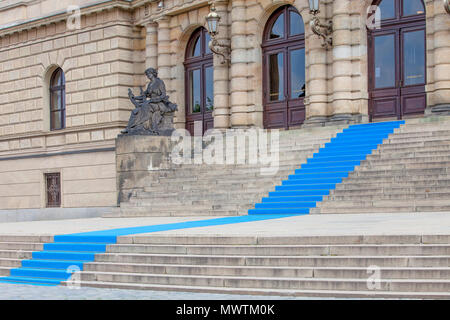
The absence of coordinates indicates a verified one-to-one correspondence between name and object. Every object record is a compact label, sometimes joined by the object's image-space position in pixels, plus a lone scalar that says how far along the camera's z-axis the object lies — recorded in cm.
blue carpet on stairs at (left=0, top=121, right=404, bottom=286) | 1317
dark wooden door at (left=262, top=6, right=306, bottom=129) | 2712
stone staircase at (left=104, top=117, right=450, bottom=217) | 1680
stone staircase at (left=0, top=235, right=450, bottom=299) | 996
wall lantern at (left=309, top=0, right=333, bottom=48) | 2405
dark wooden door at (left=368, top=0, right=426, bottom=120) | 2395
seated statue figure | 2355
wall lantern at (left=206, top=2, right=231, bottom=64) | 2670
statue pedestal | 2300
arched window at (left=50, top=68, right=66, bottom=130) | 3469
